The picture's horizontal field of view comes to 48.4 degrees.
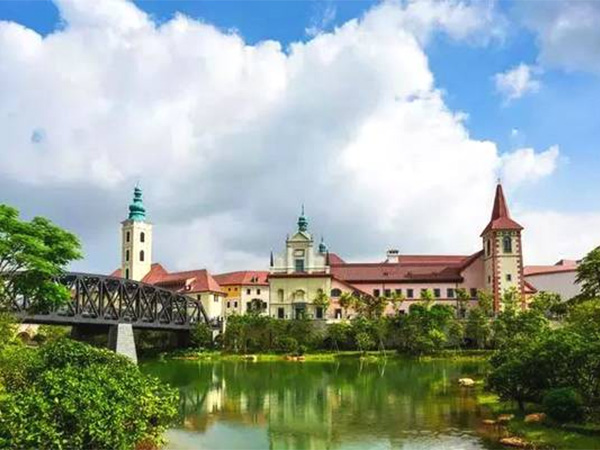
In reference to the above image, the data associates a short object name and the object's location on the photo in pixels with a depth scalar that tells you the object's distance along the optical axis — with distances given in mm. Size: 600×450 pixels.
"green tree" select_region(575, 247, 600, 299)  37812
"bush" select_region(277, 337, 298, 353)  66875
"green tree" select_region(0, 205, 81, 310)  36656
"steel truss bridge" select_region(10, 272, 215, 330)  51094
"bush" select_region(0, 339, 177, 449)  14594
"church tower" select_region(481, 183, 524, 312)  72312
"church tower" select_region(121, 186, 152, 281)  93625
